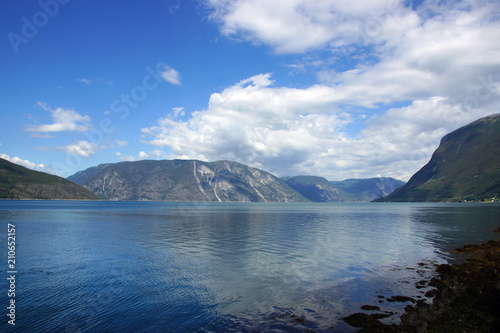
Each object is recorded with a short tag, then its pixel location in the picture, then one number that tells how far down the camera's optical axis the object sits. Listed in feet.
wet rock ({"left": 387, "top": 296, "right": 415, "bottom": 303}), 82.69
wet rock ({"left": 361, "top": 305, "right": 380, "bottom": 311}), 76.79
